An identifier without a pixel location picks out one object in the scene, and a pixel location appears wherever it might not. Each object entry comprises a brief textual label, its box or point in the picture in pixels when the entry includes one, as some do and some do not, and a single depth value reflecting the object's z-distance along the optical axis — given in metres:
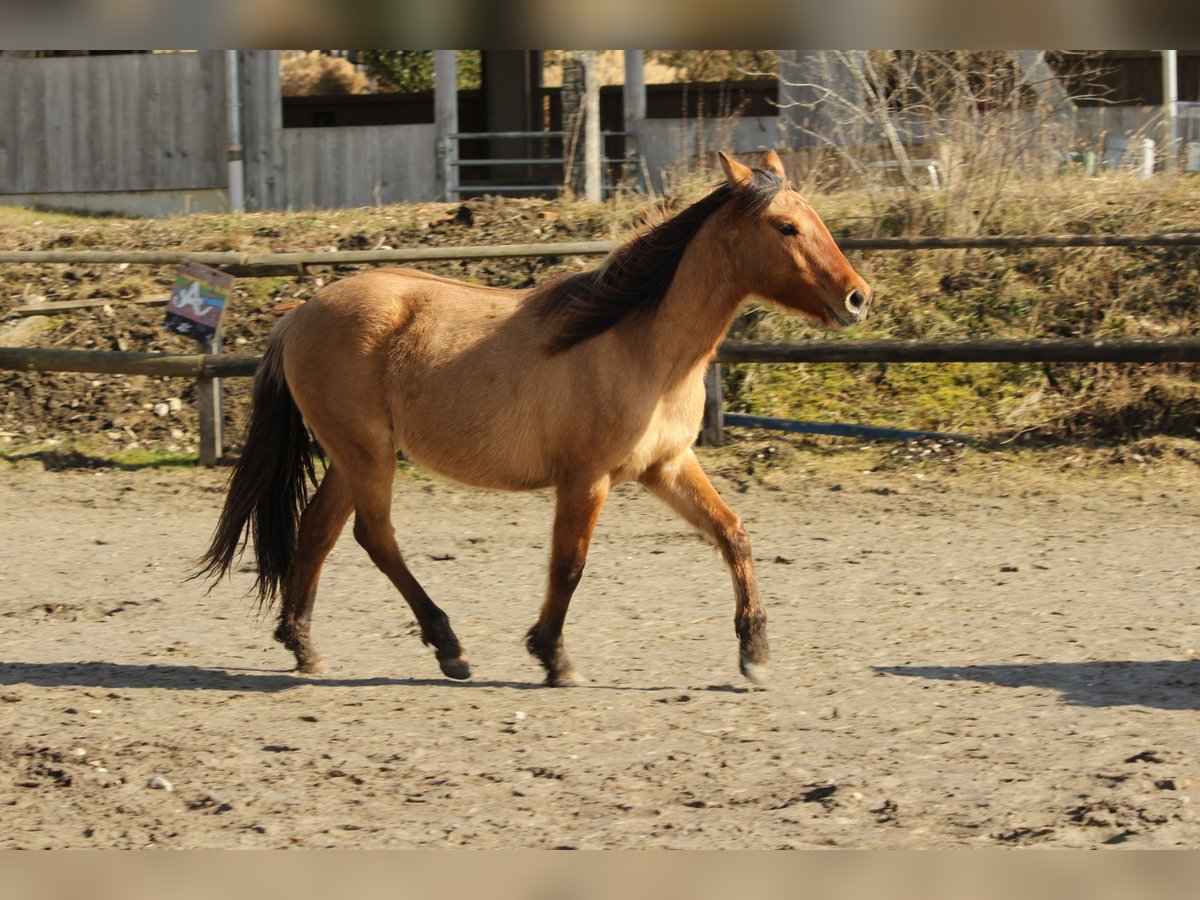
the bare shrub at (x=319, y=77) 49.00
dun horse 9.89
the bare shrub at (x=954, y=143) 22.03
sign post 19.19
